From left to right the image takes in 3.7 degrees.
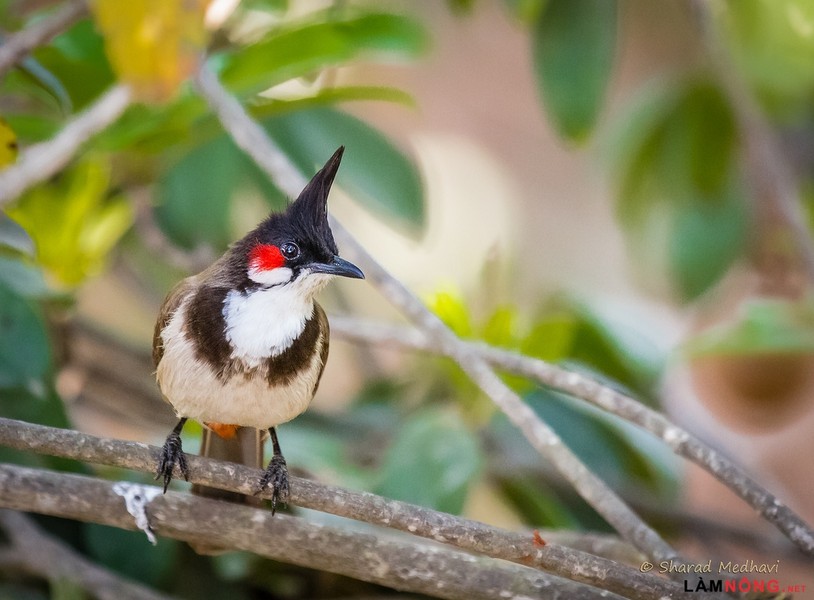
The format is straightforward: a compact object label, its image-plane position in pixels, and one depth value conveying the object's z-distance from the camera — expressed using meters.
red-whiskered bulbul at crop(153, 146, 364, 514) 3.38
